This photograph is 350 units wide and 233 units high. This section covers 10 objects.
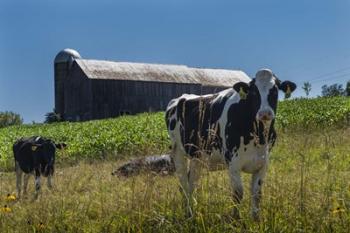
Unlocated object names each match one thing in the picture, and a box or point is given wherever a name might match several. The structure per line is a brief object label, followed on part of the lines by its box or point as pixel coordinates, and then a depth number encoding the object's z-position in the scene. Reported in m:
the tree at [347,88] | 72.76
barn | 58.31
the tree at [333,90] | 84.06
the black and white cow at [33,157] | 13.59
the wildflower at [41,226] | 7.21
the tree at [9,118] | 82.98
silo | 66.38
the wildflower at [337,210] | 5.90
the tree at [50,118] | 65.62
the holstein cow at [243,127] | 7.14
